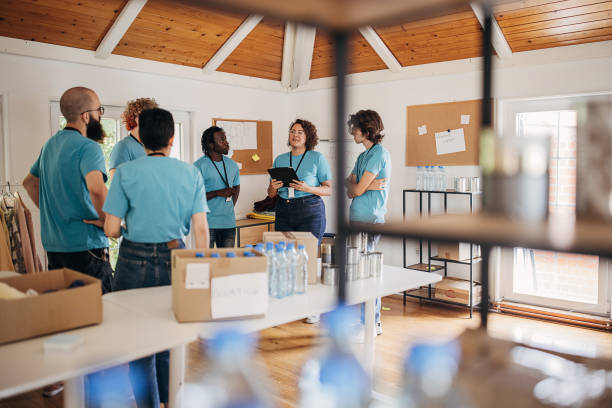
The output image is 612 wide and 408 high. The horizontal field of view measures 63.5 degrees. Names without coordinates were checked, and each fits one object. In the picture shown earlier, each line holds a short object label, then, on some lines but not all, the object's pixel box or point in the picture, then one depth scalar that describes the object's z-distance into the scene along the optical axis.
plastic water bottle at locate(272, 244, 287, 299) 2.27
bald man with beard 2.54
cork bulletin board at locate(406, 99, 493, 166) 4.72
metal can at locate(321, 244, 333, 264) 2.71
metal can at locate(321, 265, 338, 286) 2.51
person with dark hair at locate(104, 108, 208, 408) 2.17
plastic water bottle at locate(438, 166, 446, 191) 4.78
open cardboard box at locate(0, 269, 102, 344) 1.61
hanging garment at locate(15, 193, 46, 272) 3.20
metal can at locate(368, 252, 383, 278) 2.73
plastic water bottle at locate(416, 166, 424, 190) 4.93
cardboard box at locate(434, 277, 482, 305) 4.56
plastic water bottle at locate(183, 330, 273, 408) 1.16
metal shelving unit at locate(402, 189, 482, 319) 4.56
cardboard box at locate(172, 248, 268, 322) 1.83
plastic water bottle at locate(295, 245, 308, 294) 2.37
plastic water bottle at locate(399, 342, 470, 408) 0.79
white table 1.46
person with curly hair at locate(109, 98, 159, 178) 3.12
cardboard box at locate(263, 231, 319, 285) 2.51
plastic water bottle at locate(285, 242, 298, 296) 2.31
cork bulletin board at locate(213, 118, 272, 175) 5.56
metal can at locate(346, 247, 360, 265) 2.61
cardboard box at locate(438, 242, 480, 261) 4.62
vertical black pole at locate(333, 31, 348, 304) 1.00
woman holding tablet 3.86
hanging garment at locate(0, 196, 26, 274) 3.06
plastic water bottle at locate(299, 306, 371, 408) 0.94
